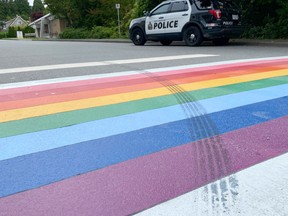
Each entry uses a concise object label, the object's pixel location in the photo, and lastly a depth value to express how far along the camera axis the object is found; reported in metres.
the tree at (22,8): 132.59
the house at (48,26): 53.13
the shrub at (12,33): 68.12
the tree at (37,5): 121.85
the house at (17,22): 104.32
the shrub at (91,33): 27.92
